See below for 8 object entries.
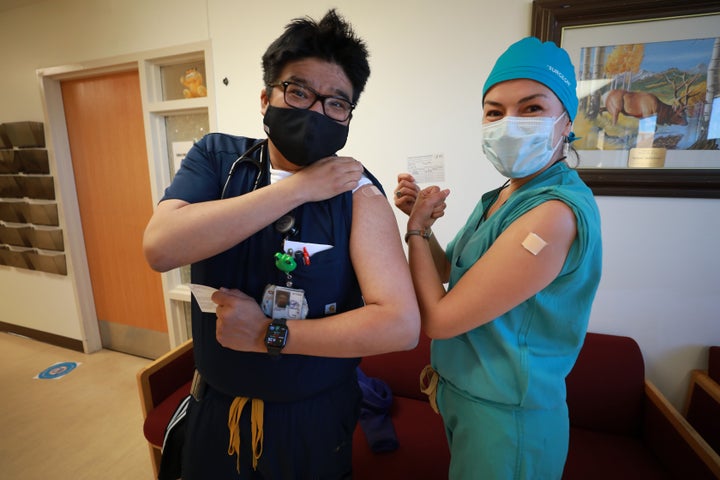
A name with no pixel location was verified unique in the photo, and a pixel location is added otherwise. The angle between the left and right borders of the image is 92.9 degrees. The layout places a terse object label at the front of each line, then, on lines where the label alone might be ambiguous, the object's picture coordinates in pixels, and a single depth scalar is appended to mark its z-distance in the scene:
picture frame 1.45
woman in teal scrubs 0.72
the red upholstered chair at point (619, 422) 1.43
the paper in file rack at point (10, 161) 3.03
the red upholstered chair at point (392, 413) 1.48
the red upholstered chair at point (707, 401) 1.55
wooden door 2.79
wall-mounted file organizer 2.93
